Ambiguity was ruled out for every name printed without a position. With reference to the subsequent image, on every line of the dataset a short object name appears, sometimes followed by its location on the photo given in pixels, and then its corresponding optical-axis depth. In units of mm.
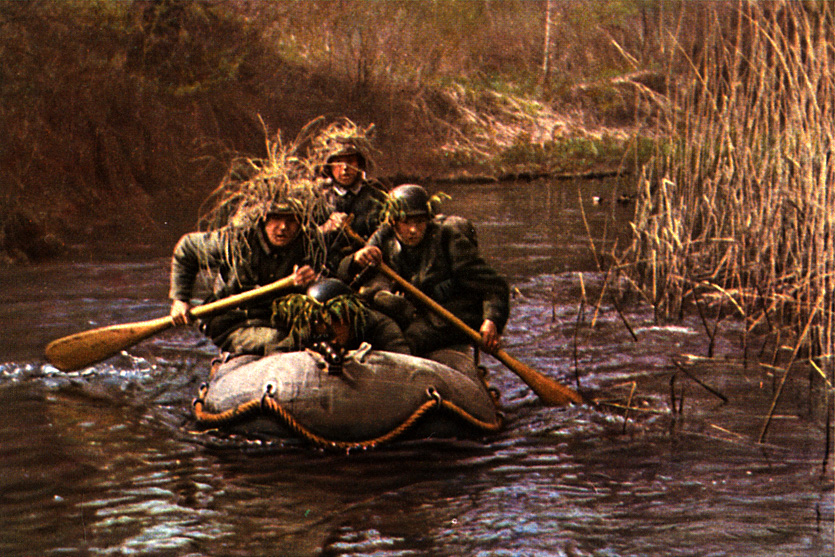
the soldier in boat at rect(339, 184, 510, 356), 12539
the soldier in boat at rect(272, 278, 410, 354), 10984
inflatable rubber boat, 10930
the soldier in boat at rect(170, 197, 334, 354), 12273
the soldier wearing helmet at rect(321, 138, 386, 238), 15531
